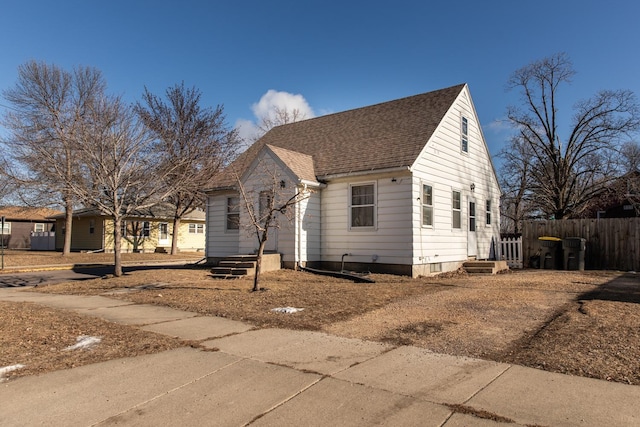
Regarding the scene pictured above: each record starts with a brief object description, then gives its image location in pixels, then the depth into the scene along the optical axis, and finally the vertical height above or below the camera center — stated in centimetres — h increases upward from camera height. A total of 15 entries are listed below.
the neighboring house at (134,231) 3356 +8
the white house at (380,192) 1409 +151
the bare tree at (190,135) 2589 +631
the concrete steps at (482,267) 1578 -116
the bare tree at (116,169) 1426 +216
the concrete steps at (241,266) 1395 -107
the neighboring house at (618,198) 2634 +251
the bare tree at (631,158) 2806 +560
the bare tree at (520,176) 3044 +437
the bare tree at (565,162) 2695 +489
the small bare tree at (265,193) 1479 +144
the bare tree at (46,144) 1448 +320
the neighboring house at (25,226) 4716 +56
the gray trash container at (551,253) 1738 -66
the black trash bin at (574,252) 1677 -59
